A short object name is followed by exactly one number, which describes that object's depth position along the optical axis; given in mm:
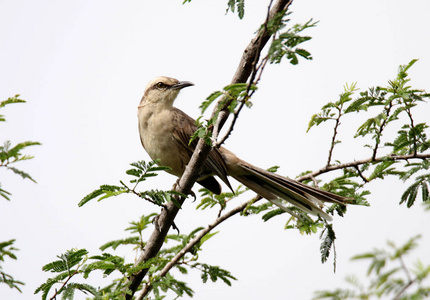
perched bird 10875
